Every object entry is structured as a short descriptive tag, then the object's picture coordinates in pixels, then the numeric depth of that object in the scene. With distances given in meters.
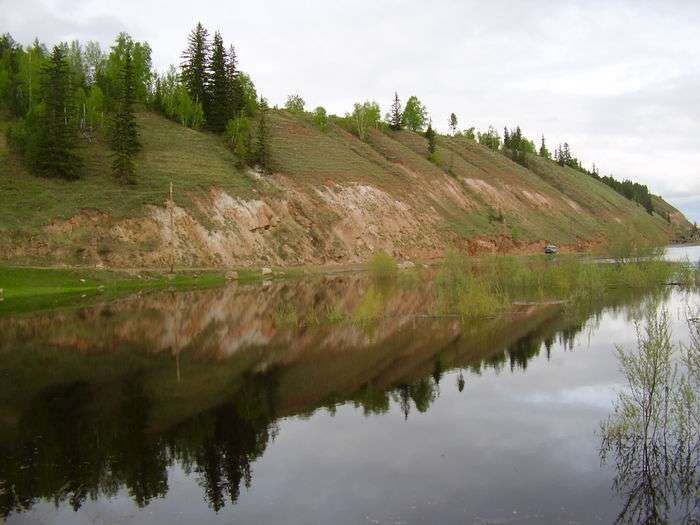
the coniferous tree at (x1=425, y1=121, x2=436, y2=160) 106.24
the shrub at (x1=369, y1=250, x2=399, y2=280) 47.12
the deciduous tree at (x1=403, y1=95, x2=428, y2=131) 131.88
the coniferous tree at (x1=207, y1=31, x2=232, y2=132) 83.38
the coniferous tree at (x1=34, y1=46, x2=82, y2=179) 56.41
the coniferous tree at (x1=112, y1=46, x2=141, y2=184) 57.59
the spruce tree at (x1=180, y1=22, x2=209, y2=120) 86.19
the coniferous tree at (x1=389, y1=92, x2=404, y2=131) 125.38
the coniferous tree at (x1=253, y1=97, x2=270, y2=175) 73.19
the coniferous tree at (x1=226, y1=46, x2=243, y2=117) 84.81
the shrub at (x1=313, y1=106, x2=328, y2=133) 99.95
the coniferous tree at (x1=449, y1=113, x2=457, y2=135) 162.25
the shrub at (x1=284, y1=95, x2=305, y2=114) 128.12
